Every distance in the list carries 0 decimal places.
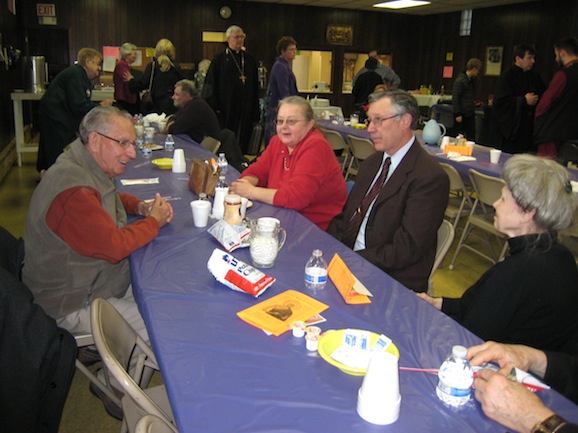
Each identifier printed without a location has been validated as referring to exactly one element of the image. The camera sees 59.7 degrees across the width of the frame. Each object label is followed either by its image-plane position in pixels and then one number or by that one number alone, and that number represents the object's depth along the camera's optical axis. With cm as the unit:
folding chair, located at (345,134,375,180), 527
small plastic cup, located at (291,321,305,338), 136
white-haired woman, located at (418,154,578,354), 152
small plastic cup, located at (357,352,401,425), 101
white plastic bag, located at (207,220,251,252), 199
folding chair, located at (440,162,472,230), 395
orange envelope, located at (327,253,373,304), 159
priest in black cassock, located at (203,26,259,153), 692
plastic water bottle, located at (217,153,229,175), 355
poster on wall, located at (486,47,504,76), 1105
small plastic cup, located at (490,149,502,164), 420
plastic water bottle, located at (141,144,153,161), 402
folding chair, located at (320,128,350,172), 598
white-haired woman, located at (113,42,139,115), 752
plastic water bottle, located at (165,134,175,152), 437
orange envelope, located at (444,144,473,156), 443
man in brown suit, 224
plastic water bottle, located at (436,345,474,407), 110
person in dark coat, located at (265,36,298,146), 680
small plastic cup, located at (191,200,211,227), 229
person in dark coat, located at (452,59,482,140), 808
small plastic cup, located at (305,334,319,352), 130
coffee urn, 792
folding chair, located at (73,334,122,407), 169
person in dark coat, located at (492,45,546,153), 640
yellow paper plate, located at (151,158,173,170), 360
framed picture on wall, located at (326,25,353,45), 1233
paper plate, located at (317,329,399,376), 121
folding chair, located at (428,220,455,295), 225
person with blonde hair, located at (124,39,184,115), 667
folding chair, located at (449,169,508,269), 351
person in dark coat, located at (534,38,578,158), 546
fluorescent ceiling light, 1082
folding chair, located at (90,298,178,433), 119
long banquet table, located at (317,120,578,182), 389
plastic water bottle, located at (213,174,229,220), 242
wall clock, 1122
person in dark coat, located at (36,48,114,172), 564
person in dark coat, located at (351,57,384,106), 802
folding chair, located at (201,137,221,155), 451
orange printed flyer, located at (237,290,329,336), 141
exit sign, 1015
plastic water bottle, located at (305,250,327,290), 167
